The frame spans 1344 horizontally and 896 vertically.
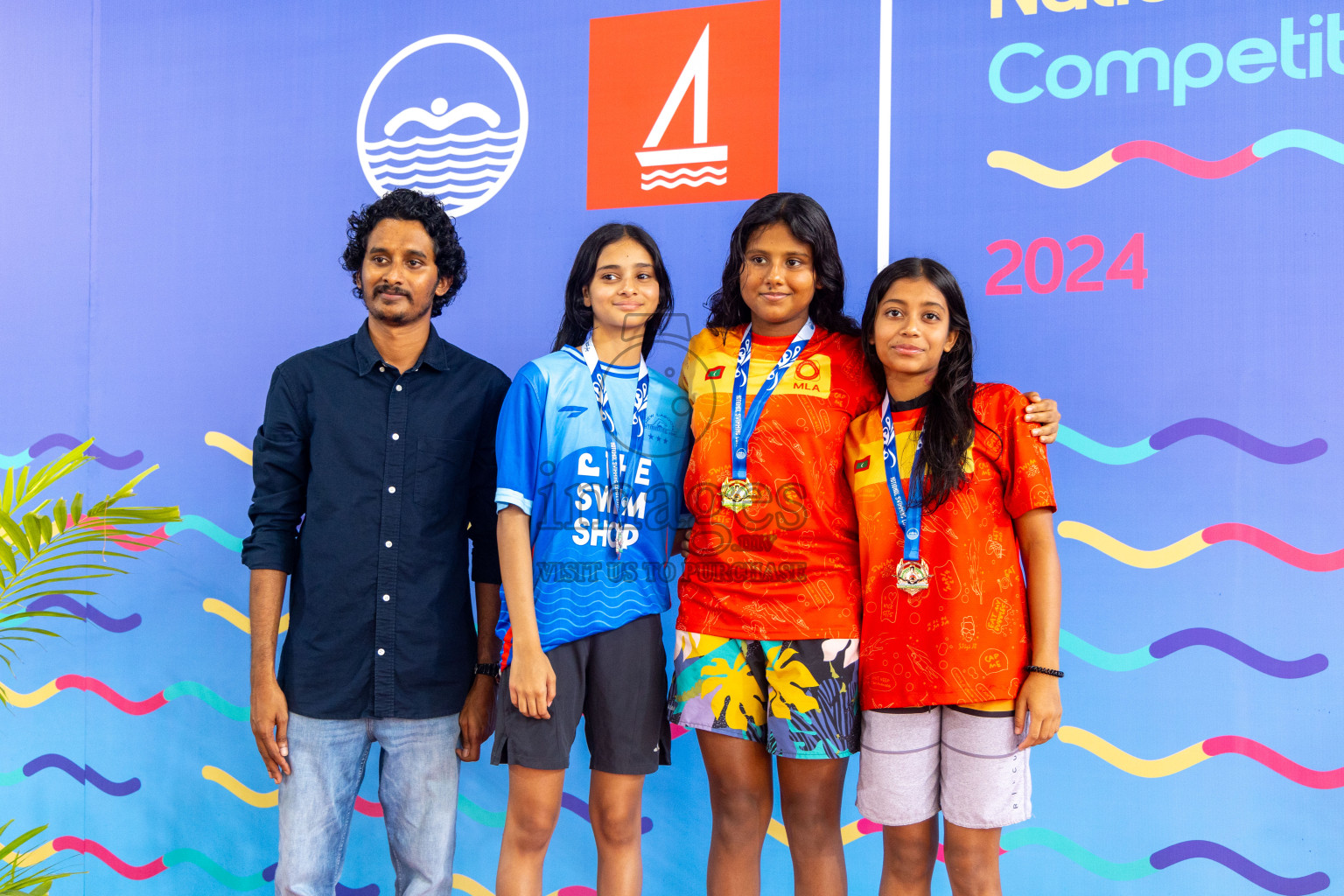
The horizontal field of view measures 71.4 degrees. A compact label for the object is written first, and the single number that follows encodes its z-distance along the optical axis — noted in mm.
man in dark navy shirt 1975
